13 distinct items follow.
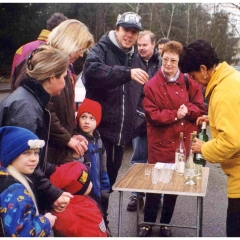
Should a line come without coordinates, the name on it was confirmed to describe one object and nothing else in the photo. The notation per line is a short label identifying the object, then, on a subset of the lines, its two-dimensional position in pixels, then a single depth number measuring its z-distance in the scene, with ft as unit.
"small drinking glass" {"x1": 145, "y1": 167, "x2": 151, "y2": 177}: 9.29
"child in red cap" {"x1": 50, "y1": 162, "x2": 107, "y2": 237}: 6.78
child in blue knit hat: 5.56
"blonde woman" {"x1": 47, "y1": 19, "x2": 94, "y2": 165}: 7.82
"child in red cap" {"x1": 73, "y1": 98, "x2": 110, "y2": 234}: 8.83
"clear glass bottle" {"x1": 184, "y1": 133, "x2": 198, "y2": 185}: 8.99
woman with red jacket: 10.30
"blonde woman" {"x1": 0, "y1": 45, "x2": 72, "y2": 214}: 6.32
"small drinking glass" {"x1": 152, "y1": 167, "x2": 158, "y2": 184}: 8.70
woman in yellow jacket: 6.67
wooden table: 8.13
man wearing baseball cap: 9.51
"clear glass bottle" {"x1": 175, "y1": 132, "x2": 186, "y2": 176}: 9.42
